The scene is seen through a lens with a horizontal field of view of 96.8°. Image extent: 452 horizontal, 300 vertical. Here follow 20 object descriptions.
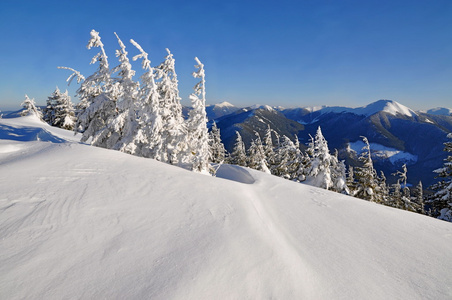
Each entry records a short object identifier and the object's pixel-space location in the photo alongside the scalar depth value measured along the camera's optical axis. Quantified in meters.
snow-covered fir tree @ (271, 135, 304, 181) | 22.21
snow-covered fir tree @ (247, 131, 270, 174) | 31.12
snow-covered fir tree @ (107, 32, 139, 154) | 12.52
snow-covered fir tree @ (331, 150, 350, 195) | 17.45
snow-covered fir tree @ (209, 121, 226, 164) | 38.88
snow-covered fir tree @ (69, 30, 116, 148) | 13.06
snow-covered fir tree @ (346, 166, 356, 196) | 19.26
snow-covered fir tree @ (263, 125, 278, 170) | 33.88
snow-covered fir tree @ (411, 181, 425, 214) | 34.80
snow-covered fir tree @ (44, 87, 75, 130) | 33.16
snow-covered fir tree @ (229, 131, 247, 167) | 36.22
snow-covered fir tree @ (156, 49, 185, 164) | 12.76
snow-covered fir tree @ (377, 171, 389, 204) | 20.24
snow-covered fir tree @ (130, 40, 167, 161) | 12.07
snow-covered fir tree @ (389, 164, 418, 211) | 20.91
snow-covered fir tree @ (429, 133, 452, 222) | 16.17
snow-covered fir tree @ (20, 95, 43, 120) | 32.55
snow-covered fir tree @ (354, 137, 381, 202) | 18.52
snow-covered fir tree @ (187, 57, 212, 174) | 11.95
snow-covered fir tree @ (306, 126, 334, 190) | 17.69
